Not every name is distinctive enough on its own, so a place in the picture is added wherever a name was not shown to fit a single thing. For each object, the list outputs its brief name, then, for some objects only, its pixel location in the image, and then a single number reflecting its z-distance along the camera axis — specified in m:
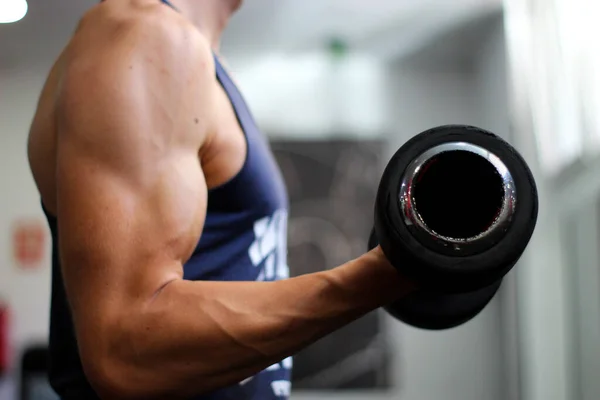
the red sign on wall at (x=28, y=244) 3.92
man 0.64
